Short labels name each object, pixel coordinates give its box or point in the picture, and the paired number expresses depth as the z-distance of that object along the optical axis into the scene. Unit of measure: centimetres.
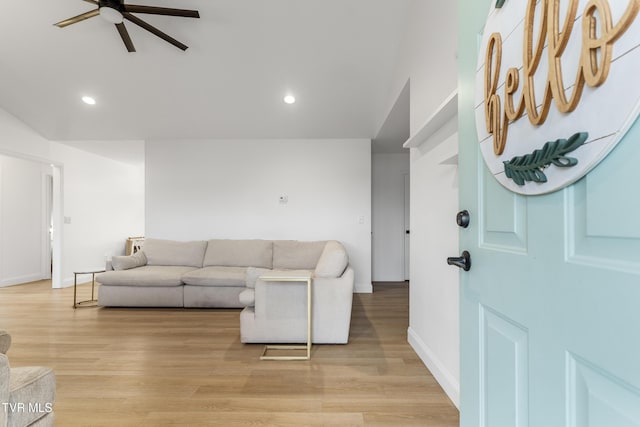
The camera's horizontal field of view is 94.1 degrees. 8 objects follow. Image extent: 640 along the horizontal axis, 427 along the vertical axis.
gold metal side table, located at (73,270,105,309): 384
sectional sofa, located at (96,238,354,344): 270
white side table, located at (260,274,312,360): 242
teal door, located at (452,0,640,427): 48
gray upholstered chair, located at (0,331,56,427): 99
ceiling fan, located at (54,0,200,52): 237
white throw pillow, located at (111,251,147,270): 400
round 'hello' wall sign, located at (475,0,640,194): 47
